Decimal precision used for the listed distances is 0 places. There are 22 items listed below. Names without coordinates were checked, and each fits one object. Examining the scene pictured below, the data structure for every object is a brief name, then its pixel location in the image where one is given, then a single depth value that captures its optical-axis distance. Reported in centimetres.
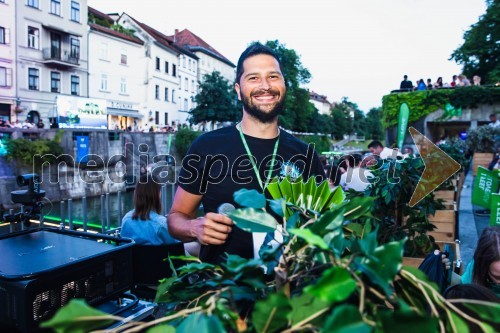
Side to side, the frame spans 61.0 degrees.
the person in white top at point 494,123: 1301
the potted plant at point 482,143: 1252
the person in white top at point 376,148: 928
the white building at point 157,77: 3725
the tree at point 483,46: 2784
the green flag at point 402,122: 999
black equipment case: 161
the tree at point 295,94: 4416
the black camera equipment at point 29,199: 279
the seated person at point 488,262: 233
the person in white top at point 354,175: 561
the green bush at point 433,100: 2012
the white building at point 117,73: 3142
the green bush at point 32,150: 1691
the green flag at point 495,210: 483
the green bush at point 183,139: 2791
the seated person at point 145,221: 398
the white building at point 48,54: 2530
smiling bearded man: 192
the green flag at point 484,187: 675
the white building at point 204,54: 4994
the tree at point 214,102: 3812
